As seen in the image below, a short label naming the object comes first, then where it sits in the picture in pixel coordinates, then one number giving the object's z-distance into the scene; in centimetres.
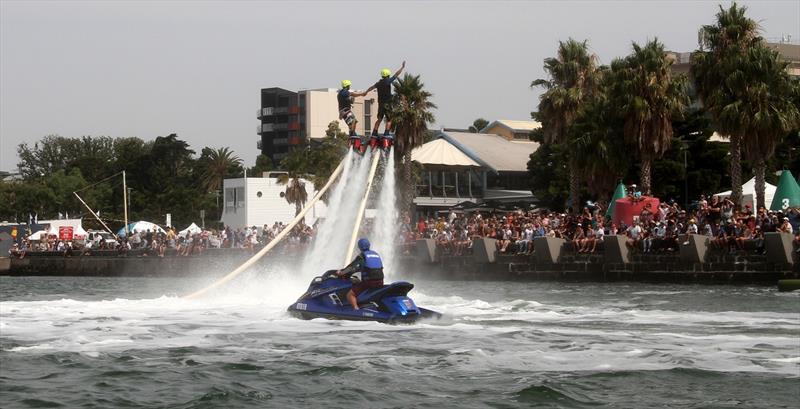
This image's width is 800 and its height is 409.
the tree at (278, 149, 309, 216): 8412
